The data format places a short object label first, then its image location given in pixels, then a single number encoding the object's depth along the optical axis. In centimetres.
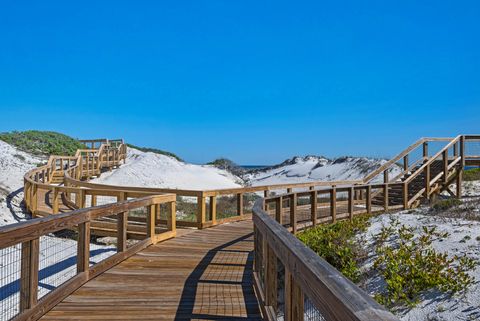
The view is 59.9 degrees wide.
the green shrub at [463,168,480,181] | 2248
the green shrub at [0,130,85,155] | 3316
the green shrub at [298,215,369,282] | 828
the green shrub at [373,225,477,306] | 652
